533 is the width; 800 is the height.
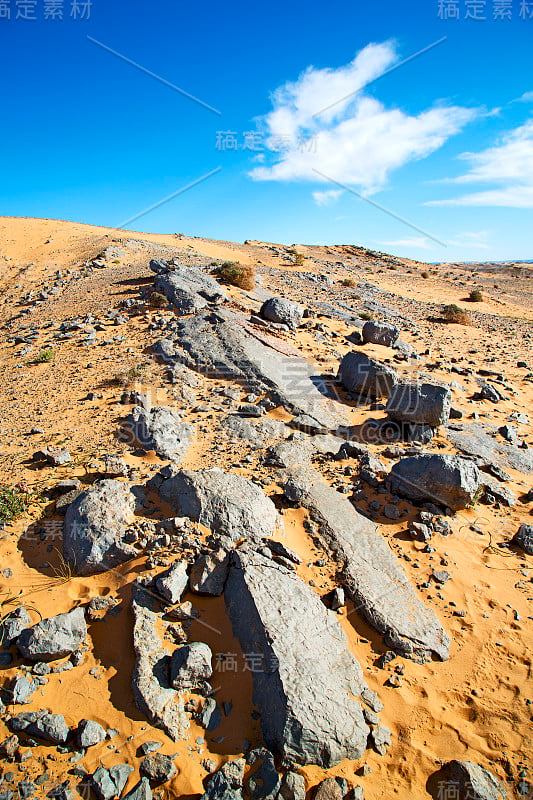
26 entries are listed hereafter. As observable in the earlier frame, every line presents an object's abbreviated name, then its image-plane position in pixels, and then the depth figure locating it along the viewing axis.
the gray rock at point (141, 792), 2.74
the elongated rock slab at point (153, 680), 3.13
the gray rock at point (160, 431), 5.97
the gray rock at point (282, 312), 11.00
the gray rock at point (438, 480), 5.40
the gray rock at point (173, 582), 3.85
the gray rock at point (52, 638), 3.37
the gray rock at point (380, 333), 11.84
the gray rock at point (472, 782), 2.87
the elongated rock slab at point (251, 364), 7.81
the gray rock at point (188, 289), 10.50
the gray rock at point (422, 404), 7.18
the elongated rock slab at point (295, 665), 3.02
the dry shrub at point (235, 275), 13.73
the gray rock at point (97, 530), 4.17
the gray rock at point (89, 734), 2.95
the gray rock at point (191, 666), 3.32
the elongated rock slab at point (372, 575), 3.97
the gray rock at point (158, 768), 2.82
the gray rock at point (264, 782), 2.79
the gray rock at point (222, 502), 4.54
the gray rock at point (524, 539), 5.09
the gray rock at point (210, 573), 3.95
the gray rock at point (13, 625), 3.50
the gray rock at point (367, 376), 8.23
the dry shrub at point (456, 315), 18.88
